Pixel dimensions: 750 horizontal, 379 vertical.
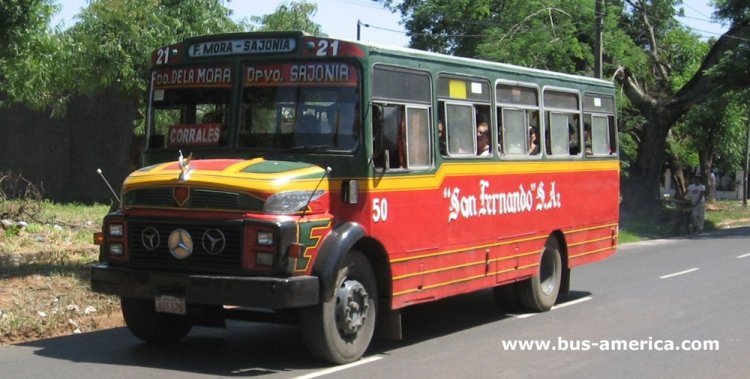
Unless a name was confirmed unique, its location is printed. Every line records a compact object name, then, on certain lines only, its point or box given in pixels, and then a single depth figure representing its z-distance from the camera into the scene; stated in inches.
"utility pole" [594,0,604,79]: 934.4
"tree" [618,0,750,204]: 1165.7
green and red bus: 318.0
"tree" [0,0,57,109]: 463.5
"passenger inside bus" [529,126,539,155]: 465.1
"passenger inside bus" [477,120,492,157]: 419.2
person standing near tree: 1111.0
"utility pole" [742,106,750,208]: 1728.6
